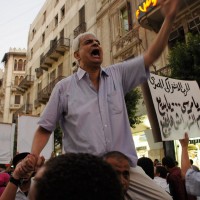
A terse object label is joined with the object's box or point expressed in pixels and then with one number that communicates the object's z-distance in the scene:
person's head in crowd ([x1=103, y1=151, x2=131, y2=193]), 1.89
